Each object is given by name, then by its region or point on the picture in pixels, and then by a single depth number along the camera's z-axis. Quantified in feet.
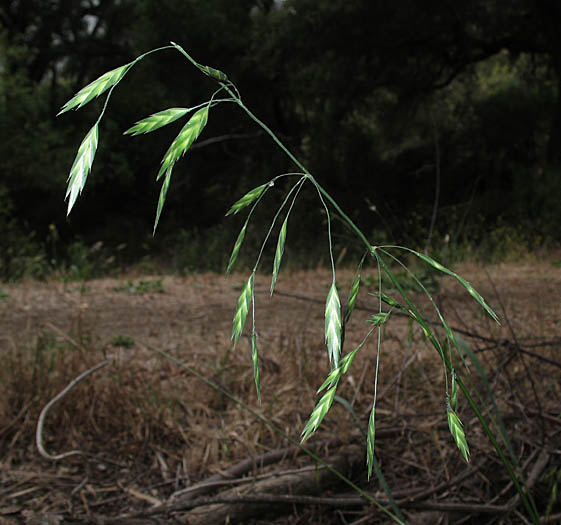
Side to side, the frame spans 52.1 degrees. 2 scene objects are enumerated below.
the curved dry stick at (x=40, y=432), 5.16
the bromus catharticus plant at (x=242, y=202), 1.57
